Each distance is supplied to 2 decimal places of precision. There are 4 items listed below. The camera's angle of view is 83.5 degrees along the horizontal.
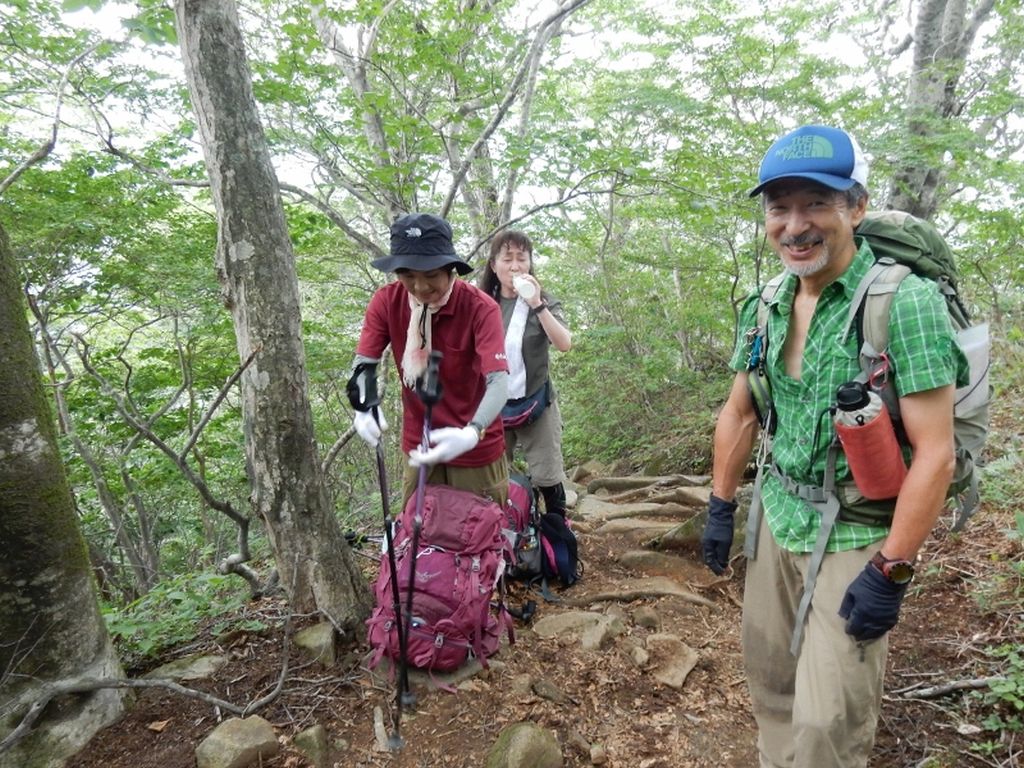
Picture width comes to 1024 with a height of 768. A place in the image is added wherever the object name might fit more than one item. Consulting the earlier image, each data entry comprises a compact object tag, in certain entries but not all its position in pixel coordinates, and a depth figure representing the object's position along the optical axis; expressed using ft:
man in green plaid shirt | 5.43
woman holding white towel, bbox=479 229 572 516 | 12.85
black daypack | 13.32
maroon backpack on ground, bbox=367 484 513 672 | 9.44
